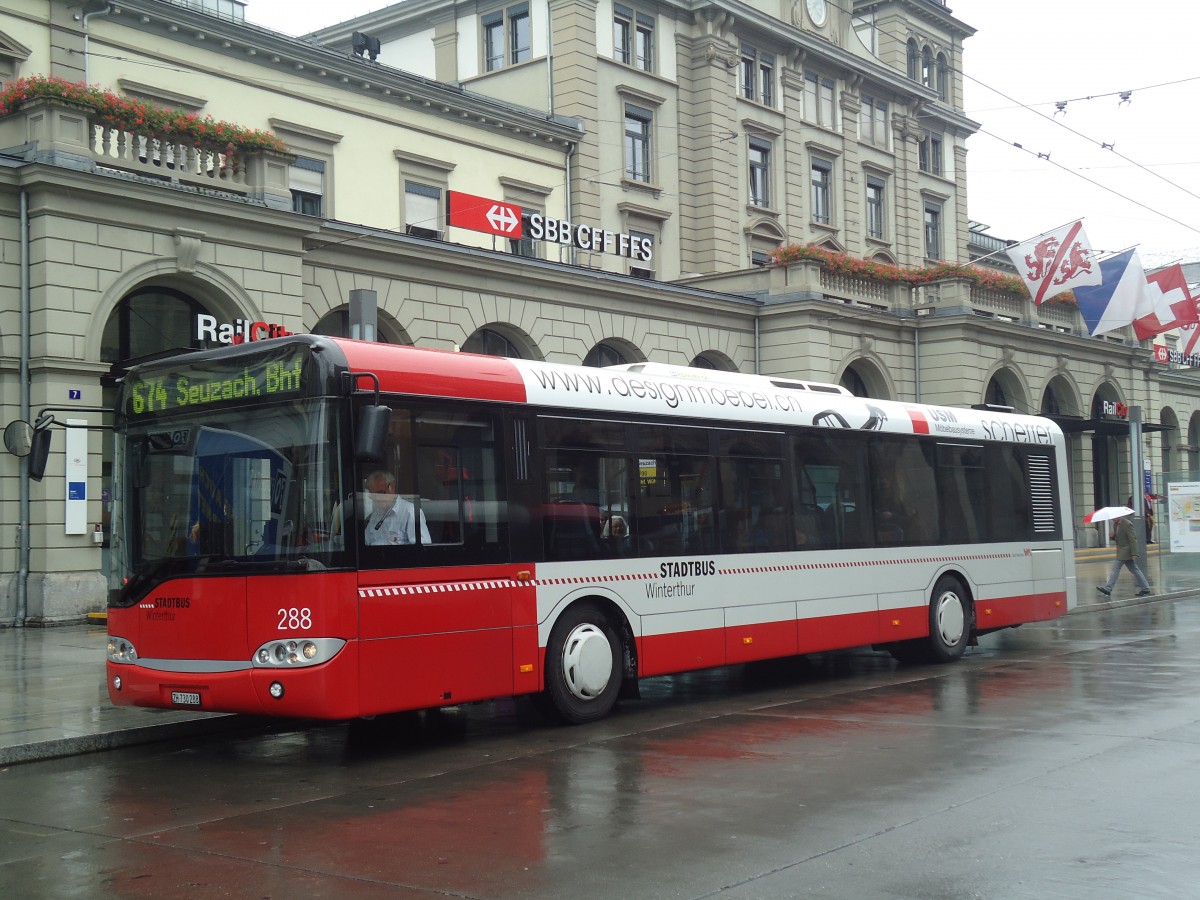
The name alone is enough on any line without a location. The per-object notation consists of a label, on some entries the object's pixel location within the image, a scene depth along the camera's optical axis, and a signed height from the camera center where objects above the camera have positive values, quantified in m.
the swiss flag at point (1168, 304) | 37.09 +5.86
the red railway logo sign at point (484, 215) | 27.58 +6.61
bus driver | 9.60 +0.15
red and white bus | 9.43 +0.03
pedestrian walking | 26.41 -0.57
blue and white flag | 36.06 +5.98
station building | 19.78 +6.80
